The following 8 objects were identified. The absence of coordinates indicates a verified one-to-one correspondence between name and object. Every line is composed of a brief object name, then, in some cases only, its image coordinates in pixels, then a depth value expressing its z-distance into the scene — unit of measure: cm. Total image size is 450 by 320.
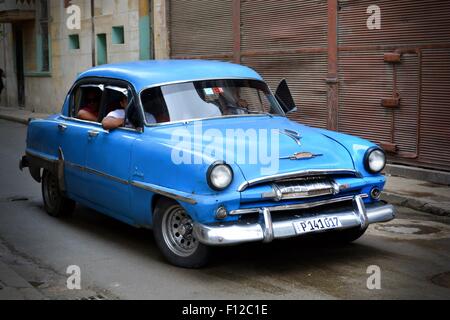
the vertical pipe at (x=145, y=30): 1877
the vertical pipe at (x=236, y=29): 1473
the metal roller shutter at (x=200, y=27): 1532
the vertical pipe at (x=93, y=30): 2203
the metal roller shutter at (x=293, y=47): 1240
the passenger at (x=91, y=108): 735
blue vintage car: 536
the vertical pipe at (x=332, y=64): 1195
